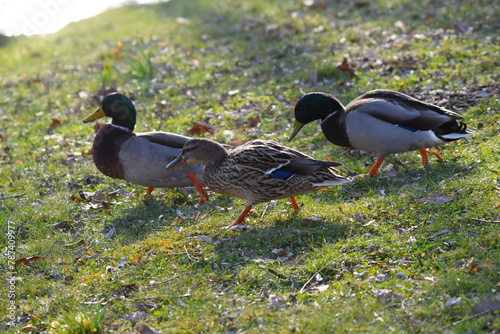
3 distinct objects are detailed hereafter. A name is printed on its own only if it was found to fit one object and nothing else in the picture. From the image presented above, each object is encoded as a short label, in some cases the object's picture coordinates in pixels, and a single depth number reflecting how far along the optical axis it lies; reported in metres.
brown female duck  9.96
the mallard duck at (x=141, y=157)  12.15
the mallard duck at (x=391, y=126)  11.42
